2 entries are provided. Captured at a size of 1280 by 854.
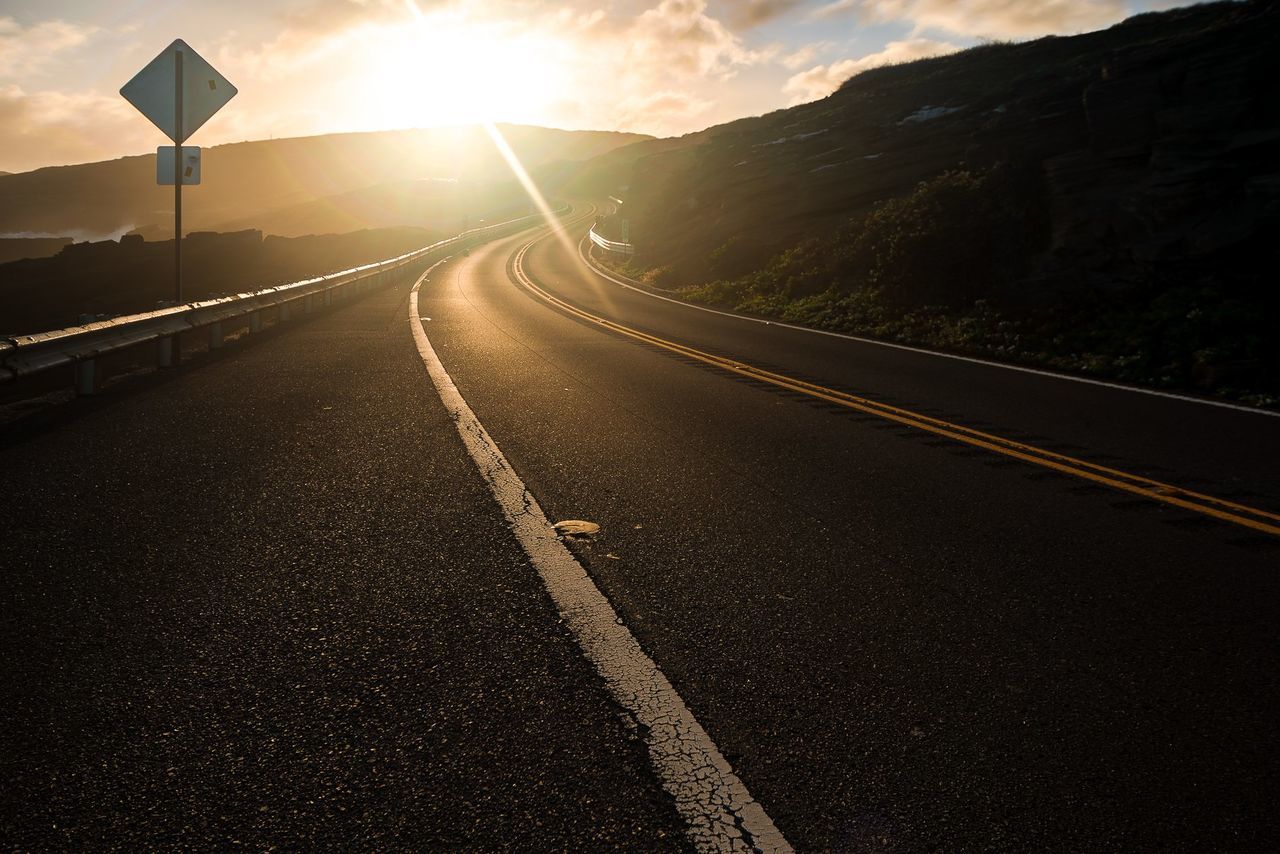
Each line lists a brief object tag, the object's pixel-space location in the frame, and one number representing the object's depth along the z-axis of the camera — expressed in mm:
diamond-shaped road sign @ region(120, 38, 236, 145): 10688
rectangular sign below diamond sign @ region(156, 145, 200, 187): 10742
